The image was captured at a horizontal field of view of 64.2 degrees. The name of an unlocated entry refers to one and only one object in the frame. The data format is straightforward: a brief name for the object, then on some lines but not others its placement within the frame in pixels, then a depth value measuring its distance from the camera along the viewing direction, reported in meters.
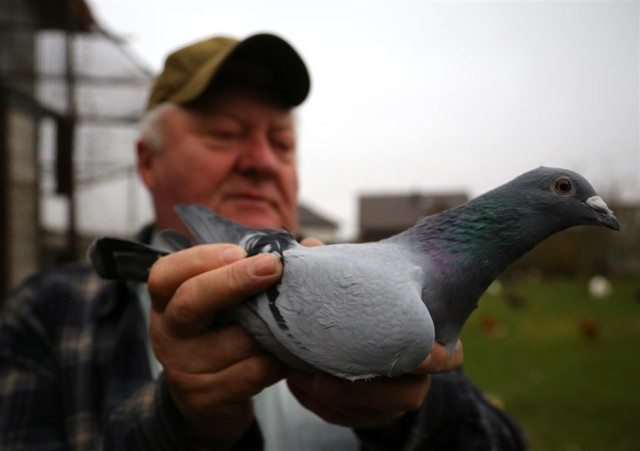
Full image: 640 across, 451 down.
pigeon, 0.25
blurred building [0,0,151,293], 2.69
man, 0.29
